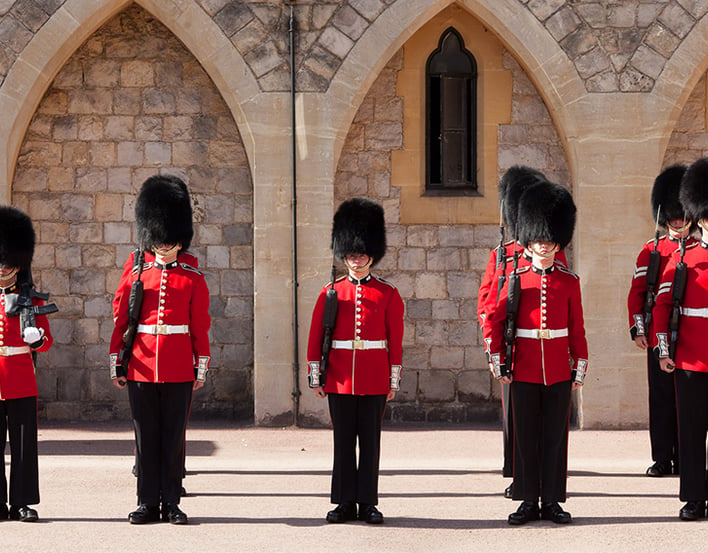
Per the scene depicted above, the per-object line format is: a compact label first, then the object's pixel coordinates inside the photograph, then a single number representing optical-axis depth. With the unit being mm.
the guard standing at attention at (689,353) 11586
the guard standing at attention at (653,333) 14477
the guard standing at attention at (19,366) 11422
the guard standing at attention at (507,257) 13054
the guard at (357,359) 11586
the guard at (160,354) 11469
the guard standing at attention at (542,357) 11477
